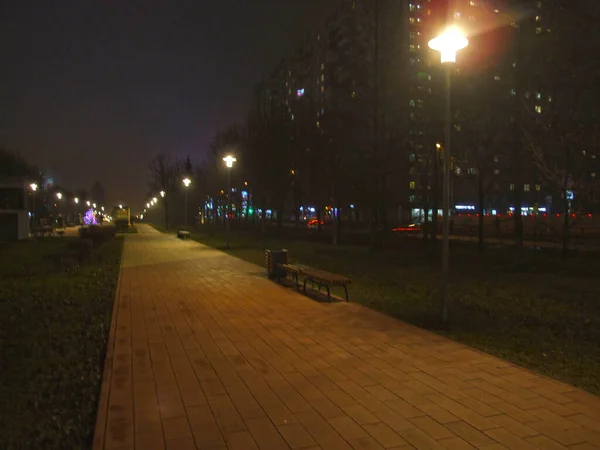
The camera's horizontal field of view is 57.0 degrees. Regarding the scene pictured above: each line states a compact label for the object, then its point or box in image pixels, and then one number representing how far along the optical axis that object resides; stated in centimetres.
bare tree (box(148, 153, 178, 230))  7519
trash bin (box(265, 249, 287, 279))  1486
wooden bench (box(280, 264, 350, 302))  1098
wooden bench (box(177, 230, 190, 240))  3716
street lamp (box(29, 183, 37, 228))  6169
